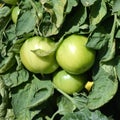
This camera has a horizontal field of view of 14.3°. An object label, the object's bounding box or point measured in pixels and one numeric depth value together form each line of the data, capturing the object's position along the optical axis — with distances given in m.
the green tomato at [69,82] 2.22
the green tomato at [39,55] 2.13
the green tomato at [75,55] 2.10
